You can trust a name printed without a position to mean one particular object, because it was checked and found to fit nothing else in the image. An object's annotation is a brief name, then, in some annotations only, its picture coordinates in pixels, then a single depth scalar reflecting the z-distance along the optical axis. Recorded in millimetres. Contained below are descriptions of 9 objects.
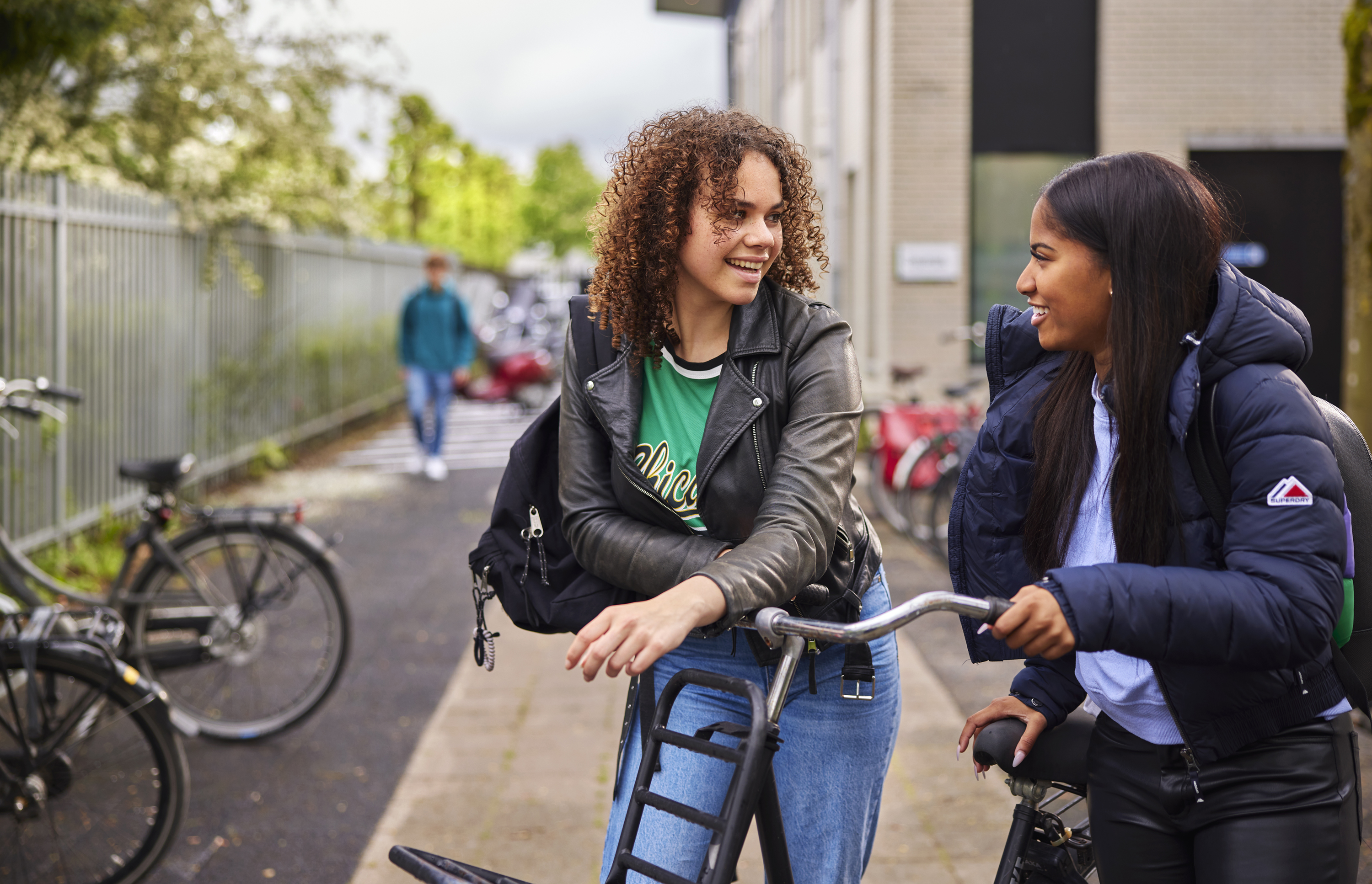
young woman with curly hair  2139
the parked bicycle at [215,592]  4930
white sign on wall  12305
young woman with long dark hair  1651
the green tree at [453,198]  33500
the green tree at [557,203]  52594
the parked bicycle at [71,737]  3586
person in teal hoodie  12570
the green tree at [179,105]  8430
